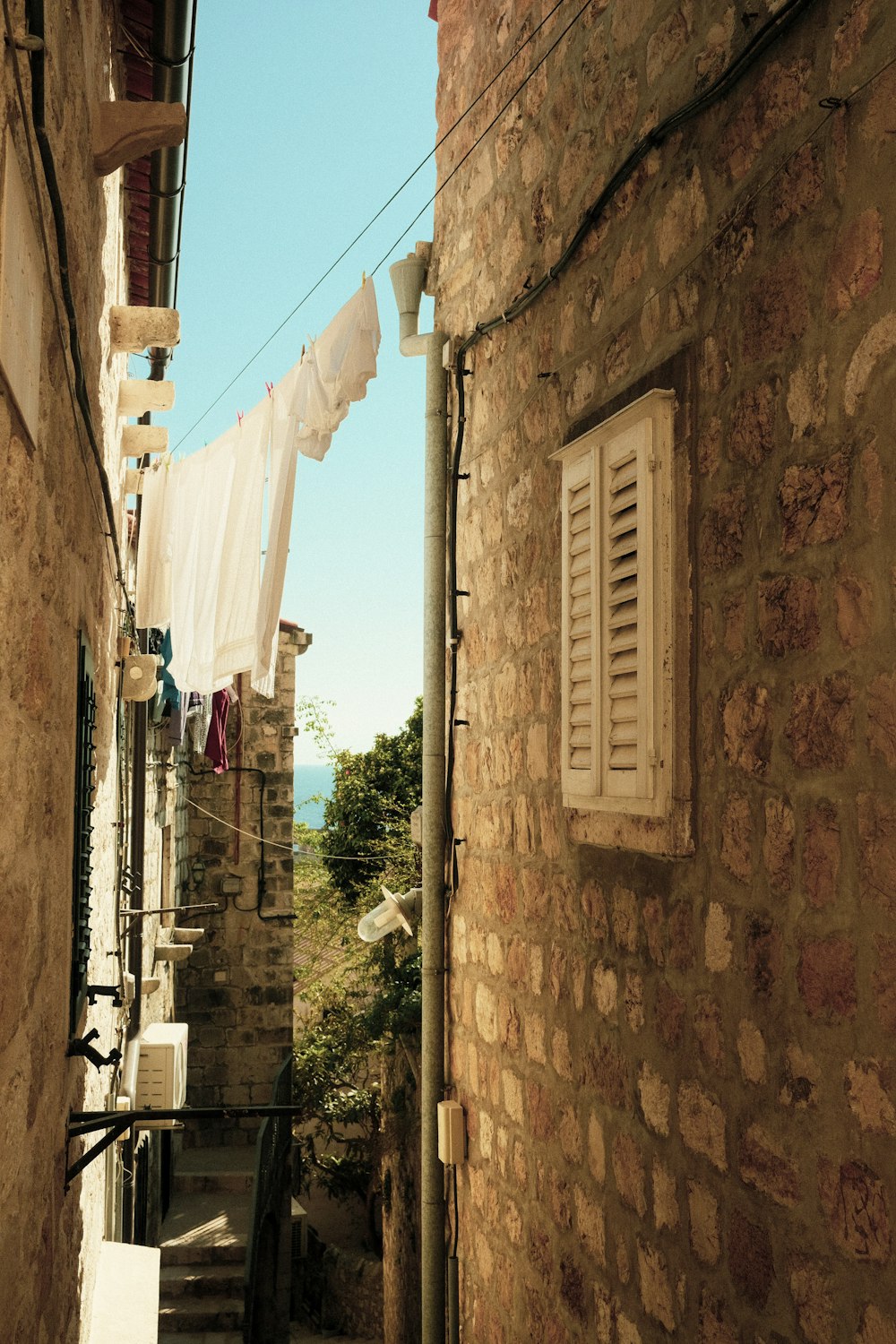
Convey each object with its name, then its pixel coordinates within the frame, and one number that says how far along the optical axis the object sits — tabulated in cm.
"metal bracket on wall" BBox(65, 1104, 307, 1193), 314
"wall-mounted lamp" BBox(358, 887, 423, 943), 566
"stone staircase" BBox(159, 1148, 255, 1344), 1080
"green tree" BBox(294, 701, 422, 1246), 1298
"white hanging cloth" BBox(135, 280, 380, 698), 533
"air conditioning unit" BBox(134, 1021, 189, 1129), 806
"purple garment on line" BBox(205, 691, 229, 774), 1315
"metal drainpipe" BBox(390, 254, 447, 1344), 517
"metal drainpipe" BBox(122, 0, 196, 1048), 441
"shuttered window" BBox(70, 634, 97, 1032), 352
